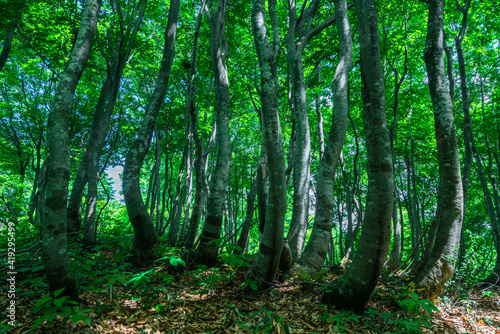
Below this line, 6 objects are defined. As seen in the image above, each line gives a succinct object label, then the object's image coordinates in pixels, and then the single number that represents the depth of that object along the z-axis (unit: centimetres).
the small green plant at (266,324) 305
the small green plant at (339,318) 314
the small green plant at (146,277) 318
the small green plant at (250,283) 368
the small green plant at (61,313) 242
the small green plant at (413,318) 287
